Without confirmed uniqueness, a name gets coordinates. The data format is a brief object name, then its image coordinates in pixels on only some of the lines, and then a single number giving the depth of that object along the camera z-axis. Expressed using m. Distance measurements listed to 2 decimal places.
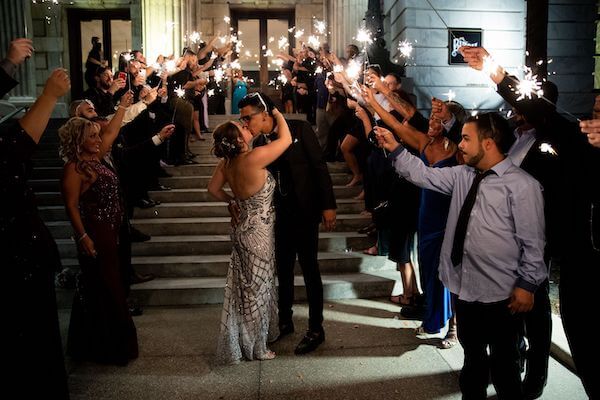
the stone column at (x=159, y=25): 14.27
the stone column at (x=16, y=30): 13.95
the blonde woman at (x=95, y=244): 4.19
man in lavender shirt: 2.96
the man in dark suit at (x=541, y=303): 3.51
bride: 4.18
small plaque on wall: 11.65
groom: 4.56
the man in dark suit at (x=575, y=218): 2.82
